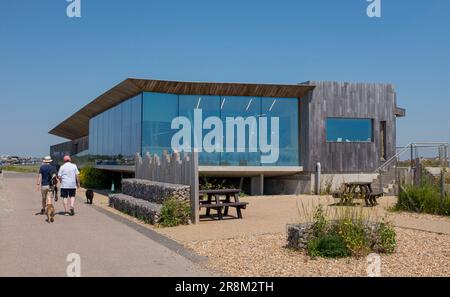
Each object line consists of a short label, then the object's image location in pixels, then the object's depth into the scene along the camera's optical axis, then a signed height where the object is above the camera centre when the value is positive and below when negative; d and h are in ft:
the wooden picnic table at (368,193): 55.93 -3.35
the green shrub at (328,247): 26.27 -4.37
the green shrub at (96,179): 104.42 -3.31
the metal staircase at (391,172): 65.62 -1.35
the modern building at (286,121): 74.79 +6.32
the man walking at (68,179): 46.83 -1.47
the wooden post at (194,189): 42.83 -2.25
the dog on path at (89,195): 63.67 -3.97
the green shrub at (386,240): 27.61 -4.15
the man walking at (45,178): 46.65 -1.38
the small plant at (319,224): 28.07 -3.35
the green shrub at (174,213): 41.86 -4.12
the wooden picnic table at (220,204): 44.27 -3.56
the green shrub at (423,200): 47.88 -3.64
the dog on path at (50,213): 42.88 -4.17
